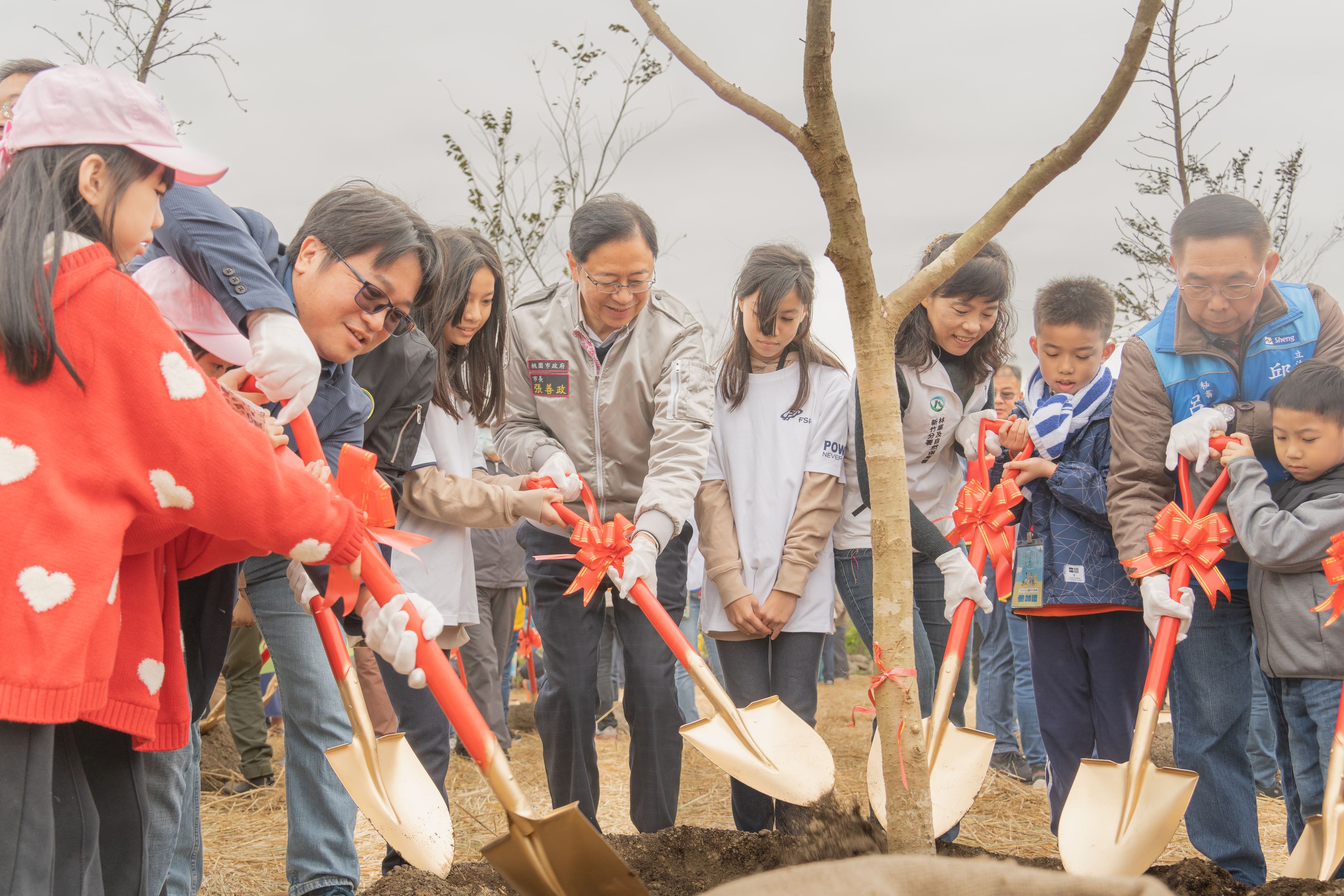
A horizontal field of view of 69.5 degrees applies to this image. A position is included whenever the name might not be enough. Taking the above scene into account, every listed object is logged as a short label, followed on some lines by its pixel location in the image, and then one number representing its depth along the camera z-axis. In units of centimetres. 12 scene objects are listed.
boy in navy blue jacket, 273
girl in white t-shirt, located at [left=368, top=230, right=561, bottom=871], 264
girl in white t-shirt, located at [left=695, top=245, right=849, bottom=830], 292
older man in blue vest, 251
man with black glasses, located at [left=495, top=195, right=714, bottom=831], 276
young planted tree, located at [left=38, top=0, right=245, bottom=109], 475
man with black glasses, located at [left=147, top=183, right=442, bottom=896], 196
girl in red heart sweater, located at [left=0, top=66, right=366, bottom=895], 126
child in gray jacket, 234
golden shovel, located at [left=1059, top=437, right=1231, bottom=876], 222
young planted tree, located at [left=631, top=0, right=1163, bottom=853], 186
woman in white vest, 301
